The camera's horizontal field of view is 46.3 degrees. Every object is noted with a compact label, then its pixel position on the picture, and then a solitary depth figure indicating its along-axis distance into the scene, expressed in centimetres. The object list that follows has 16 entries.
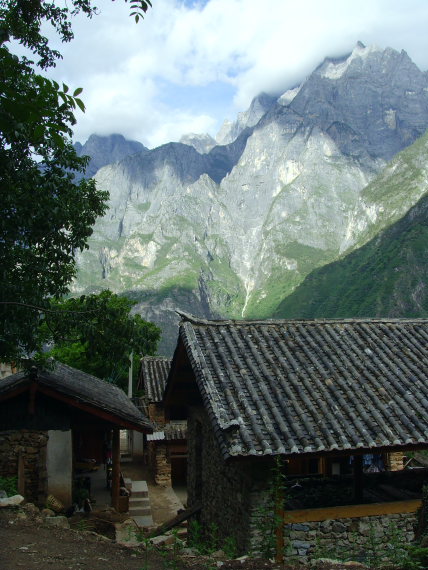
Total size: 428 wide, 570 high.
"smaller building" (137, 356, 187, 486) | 2711
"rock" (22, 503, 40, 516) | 908
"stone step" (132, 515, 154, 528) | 1629
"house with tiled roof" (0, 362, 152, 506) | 1207
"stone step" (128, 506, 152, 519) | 1747
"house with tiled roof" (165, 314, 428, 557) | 875
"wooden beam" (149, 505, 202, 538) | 1163
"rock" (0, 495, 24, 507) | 896
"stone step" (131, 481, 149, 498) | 1939
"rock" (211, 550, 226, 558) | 817
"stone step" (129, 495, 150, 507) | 1855
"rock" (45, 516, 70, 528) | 867
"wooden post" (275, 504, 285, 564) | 852
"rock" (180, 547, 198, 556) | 797
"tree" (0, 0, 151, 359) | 988
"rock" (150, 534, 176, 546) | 982
